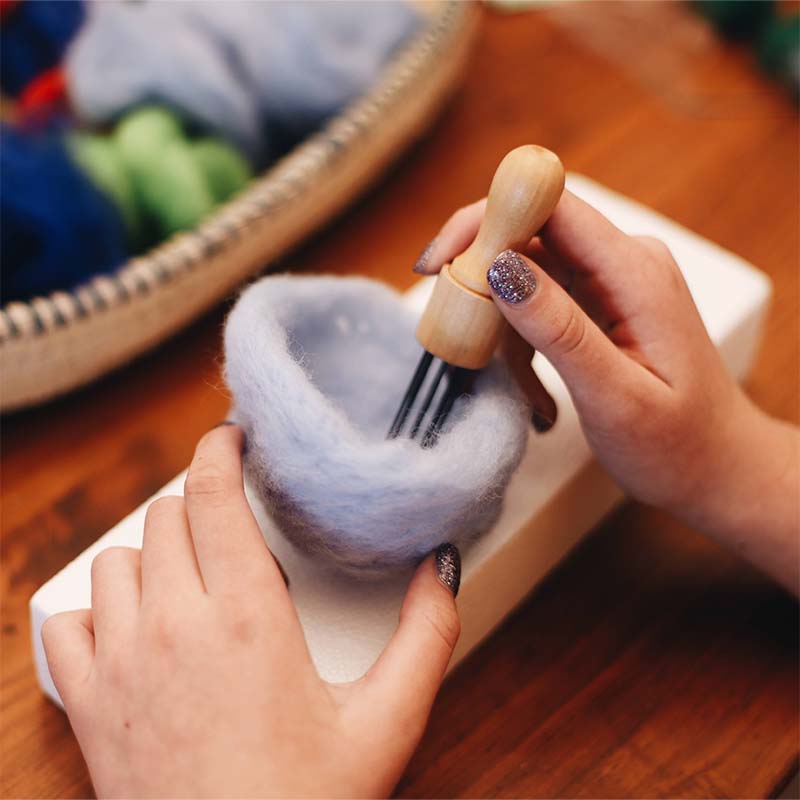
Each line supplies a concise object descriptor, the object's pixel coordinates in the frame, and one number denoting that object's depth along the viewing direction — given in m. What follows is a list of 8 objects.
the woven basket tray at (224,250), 0.59
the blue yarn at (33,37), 0.77
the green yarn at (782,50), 0.92
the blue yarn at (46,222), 0.62
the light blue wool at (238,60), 0.70
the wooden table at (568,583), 0.51
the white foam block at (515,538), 0.47
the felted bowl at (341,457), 0.41
